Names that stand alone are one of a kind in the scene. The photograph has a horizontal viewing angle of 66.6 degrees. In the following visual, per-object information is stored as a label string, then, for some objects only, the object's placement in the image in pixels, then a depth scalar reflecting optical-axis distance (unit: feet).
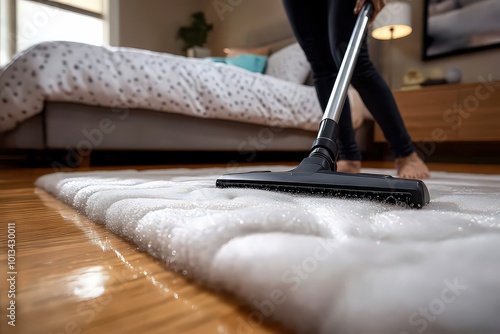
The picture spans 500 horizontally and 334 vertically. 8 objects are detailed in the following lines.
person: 3.14
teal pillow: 10.08
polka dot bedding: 5.07
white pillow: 8.66
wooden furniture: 7.17
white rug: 0.71
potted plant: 14.47
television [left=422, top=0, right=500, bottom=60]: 7.84
